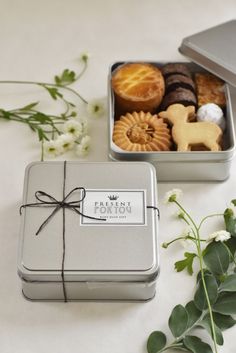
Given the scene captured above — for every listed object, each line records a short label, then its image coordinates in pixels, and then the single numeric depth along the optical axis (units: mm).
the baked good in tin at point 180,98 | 1137
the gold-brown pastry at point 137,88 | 1134
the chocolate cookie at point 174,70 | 1184
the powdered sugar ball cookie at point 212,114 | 1113
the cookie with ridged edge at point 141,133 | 1082
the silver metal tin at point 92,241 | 921
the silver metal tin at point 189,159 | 1056
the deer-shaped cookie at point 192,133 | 1079
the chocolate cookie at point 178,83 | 1157
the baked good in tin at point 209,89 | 1157
